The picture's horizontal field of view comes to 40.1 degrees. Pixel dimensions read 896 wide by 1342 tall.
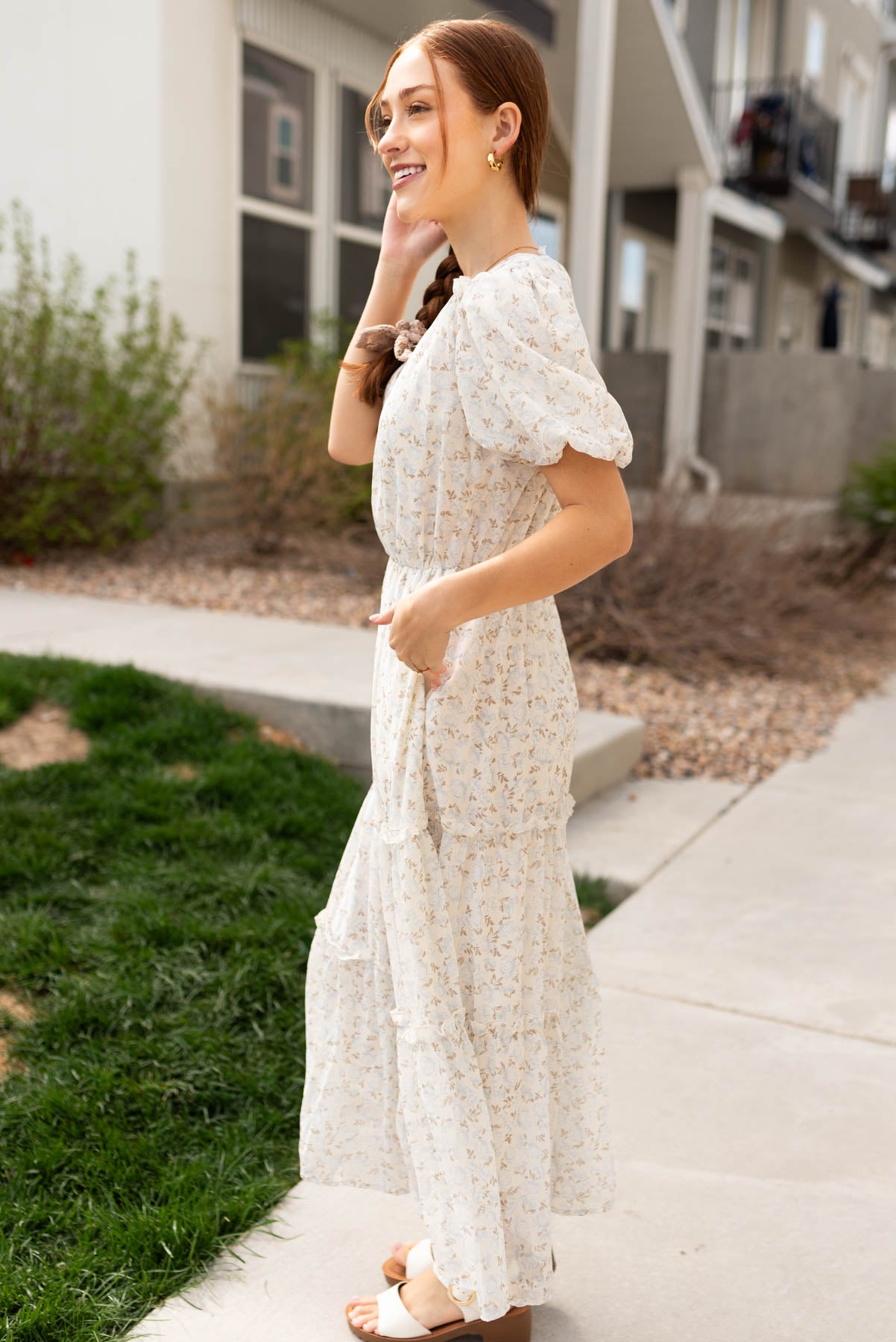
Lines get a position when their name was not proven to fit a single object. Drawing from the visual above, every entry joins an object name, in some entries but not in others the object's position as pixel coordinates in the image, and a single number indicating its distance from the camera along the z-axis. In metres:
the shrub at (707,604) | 6.30
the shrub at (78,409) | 7.29
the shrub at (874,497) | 9.58
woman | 1.49
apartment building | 8.04
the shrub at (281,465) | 7.80
